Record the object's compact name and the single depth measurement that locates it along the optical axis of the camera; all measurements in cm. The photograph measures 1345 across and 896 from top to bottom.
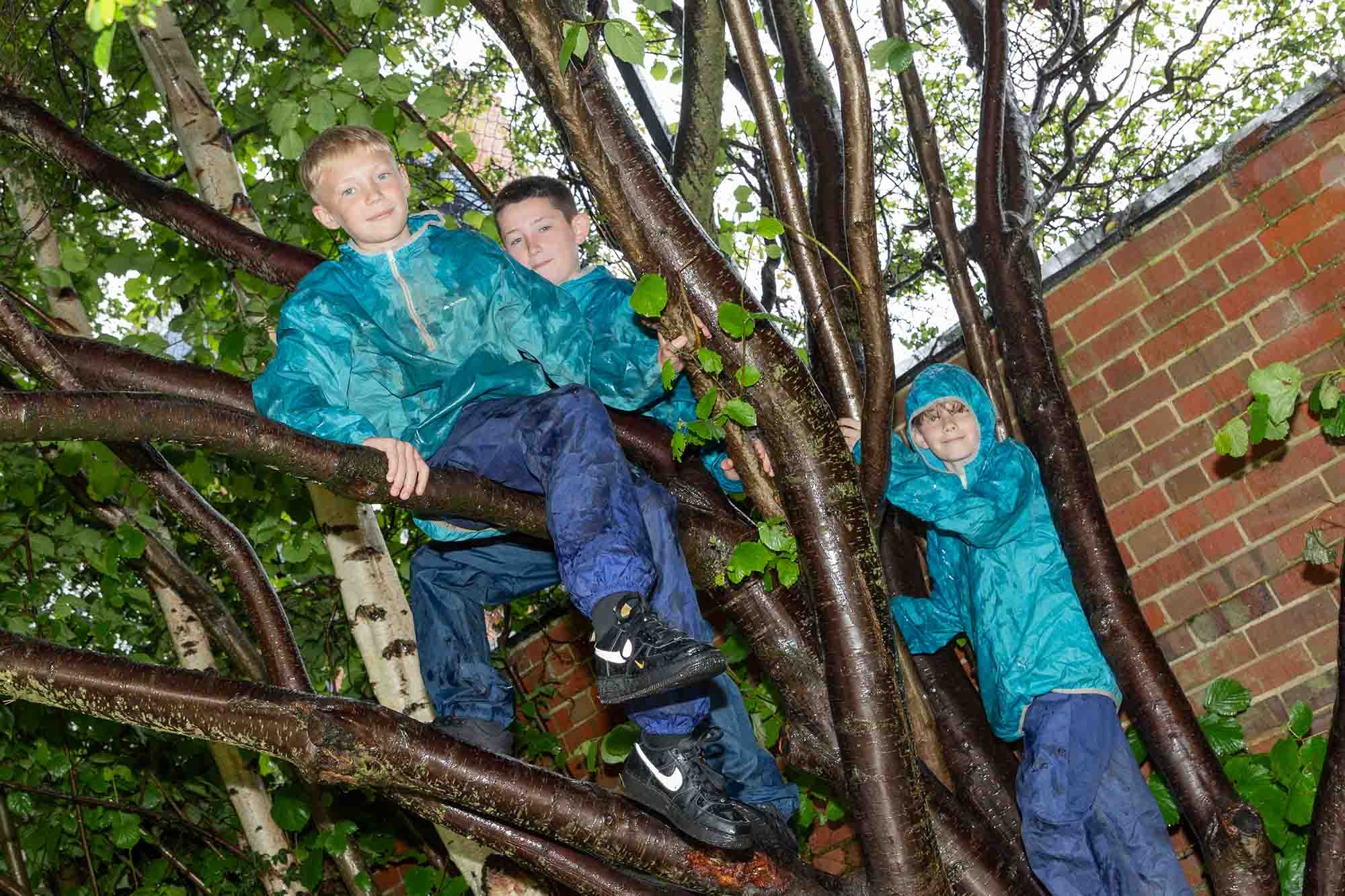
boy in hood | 297
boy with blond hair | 226
